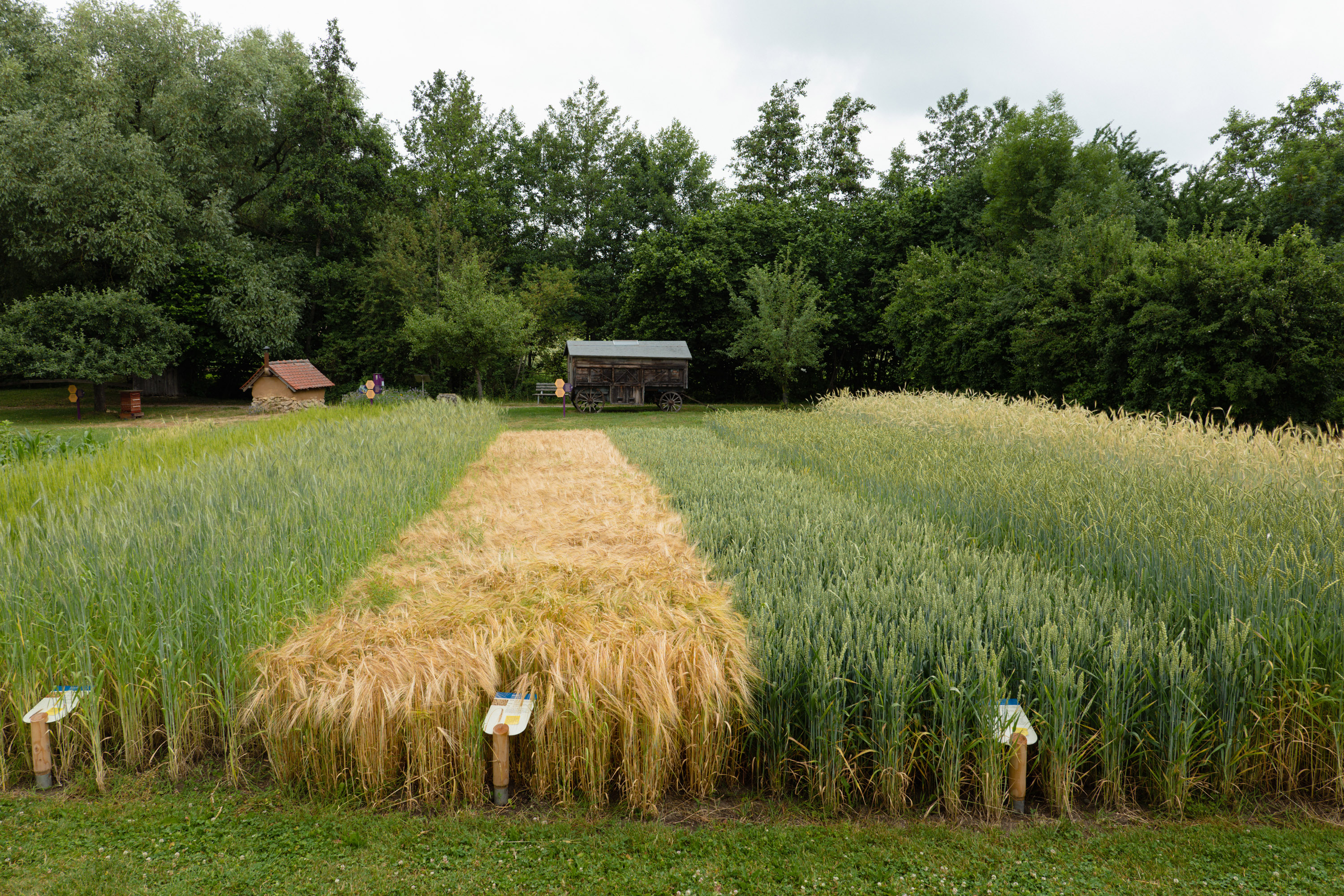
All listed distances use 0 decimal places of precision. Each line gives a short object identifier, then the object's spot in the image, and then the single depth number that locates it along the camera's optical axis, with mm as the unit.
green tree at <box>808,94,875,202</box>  31891
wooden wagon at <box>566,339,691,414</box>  20641
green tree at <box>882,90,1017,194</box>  30359
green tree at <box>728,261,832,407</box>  21156
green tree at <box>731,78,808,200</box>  31953
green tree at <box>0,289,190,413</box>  18469
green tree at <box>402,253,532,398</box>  19125
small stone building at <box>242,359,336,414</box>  19078
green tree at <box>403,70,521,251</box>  28922
